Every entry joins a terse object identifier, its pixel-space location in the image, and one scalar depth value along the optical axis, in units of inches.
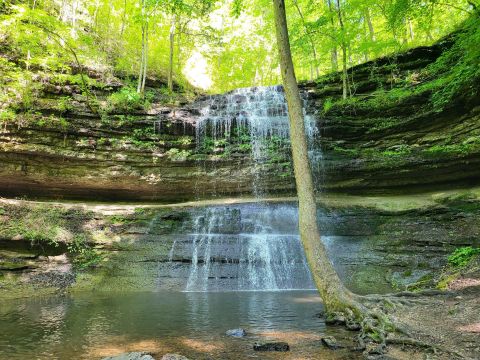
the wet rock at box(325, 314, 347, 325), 231.3
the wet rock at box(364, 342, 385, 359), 181.2
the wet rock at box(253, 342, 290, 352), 199.9
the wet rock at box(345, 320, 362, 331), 219.0
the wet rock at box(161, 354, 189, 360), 178.5
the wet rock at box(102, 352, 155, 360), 175.2
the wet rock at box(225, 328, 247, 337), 229.8
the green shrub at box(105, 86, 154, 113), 644.1
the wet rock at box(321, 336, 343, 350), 198.2
